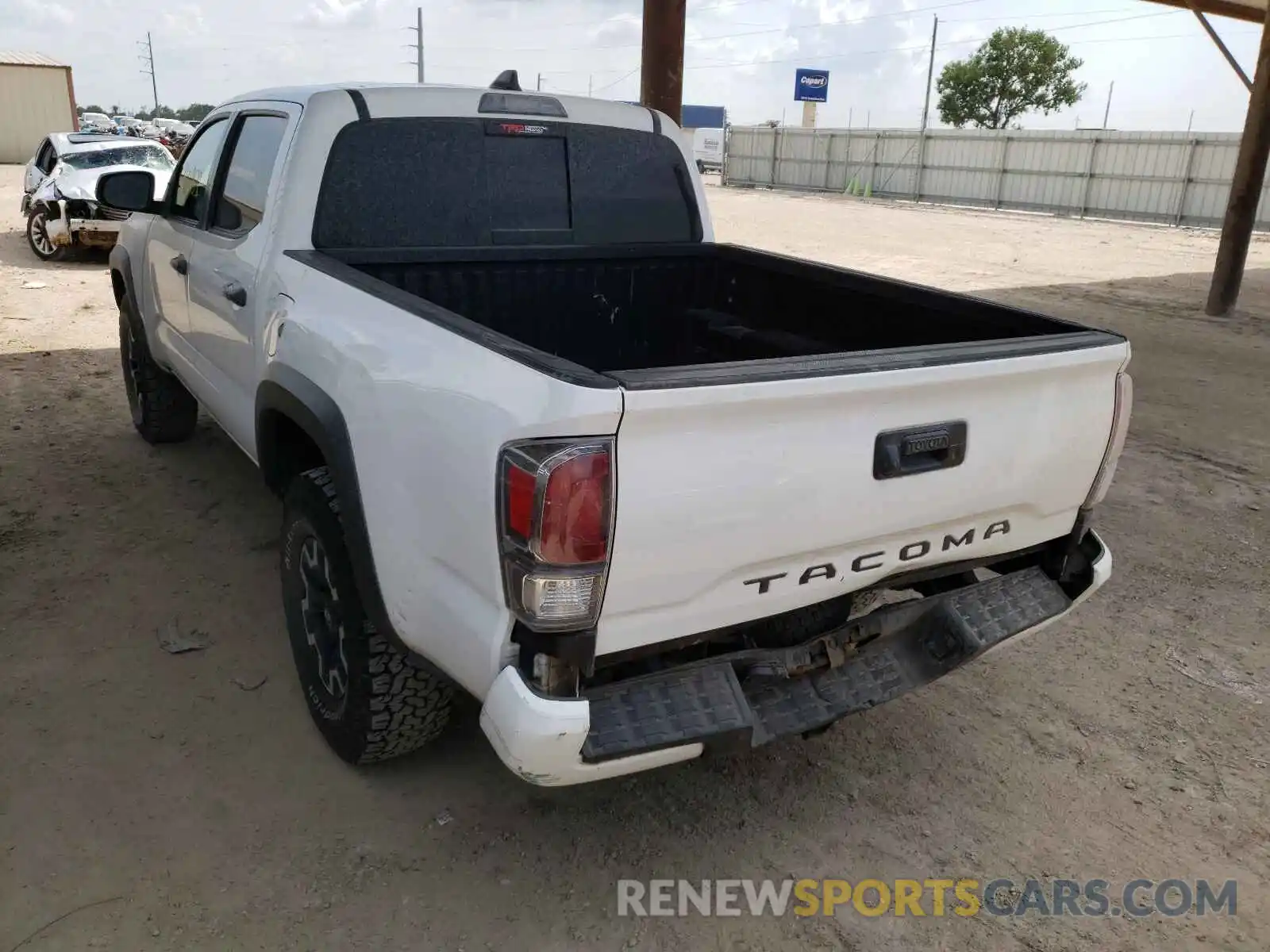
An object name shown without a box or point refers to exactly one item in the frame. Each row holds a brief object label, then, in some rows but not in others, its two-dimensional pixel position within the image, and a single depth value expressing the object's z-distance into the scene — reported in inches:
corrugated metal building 1314.0
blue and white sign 2095.4
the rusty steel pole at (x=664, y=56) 295.0
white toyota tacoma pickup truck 79.5
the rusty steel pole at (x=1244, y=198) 434.3
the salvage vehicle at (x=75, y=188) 485.1
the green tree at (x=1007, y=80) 2047.2
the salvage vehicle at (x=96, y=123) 1617.1
